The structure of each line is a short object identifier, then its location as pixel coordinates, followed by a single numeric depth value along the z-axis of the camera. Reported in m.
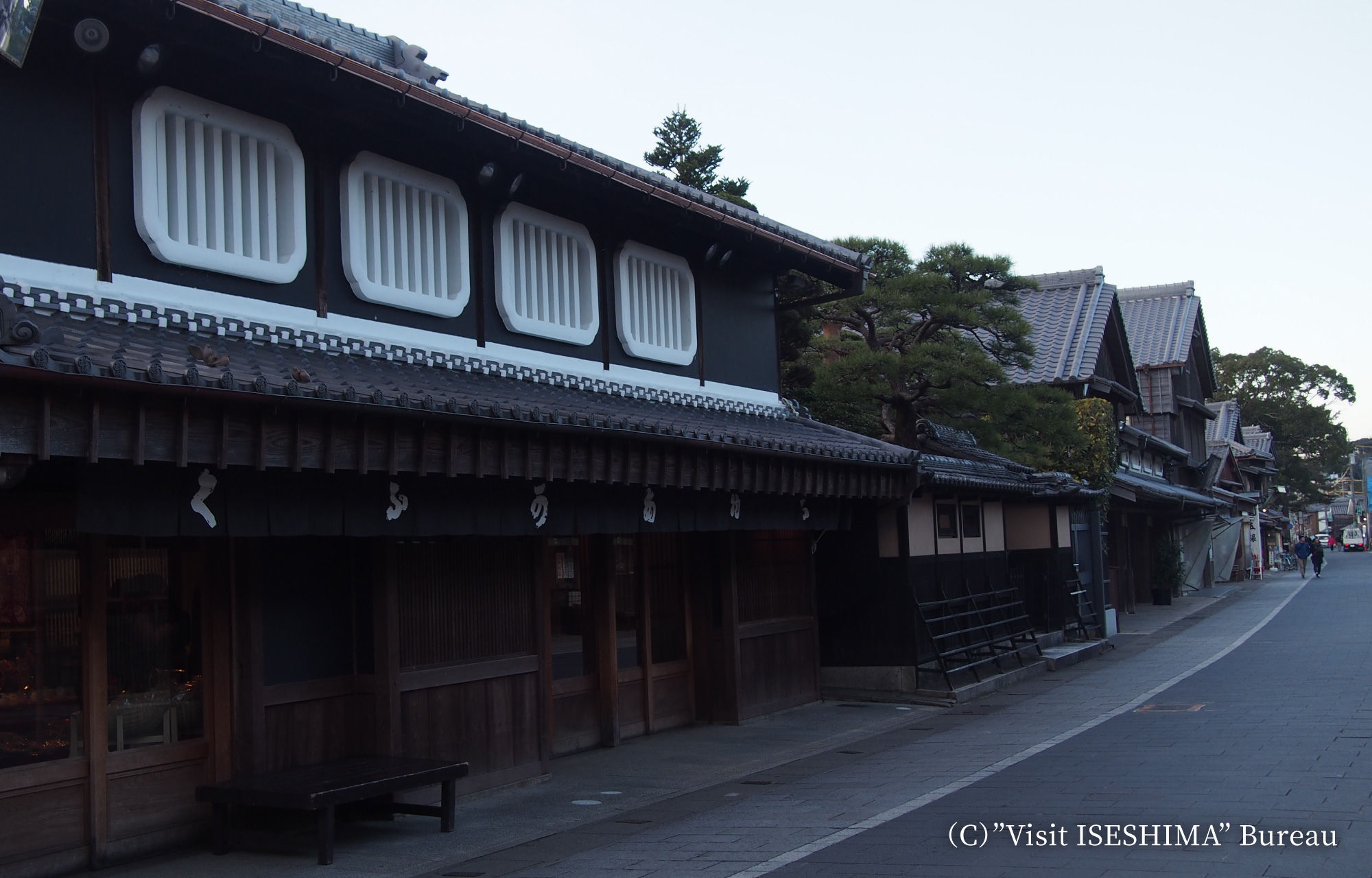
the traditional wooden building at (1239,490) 49.22
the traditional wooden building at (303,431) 7.54
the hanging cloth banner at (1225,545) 47.56
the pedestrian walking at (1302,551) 52.75
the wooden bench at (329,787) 8.05
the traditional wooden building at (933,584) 16.84
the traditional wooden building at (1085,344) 31.59
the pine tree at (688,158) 26.67
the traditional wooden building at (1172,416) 38.54
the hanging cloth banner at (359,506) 7.17
